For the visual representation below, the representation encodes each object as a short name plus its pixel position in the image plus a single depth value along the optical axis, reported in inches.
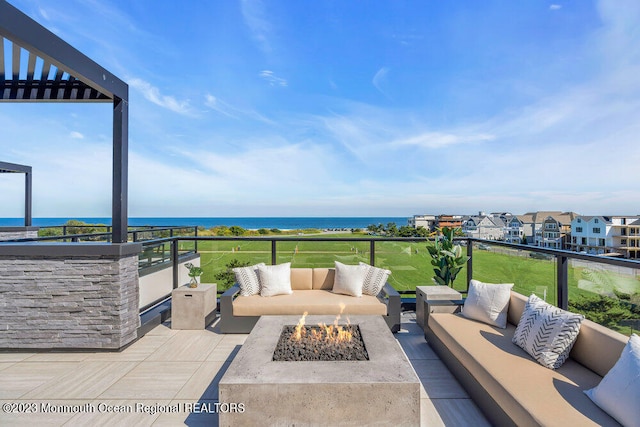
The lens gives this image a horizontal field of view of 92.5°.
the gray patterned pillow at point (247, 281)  151.2
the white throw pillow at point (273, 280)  151.0
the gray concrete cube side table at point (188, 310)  149.5
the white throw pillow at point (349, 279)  152.1
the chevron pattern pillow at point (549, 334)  77.7
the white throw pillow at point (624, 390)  51.6
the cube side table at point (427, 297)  130.6
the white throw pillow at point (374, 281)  154.3
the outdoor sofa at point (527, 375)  57.3
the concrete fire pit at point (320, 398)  67.2
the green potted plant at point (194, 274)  158.0
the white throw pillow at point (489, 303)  110.2
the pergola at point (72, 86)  105.0
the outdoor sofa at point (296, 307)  137.9
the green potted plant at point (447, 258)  176.7
